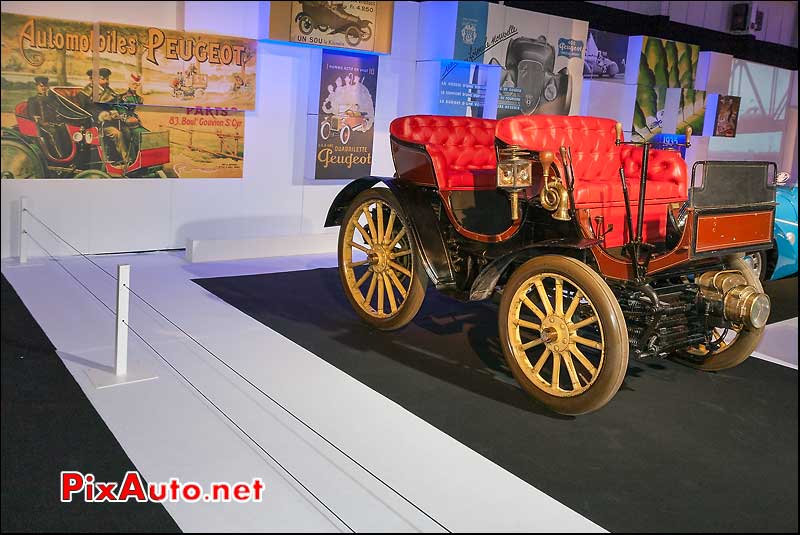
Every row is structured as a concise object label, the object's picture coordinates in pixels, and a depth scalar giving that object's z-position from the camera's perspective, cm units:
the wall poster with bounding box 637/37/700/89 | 919
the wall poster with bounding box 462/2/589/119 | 727
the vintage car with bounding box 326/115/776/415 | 312
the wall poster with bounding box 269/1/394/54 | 601
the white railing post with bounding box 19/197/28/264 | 513
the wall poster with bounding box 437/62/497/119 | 705
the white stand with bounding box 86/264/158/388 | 330
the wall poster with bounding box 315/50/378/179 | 661
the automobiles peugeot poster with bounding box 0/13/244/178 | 504
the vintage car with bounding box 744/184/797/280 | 536
